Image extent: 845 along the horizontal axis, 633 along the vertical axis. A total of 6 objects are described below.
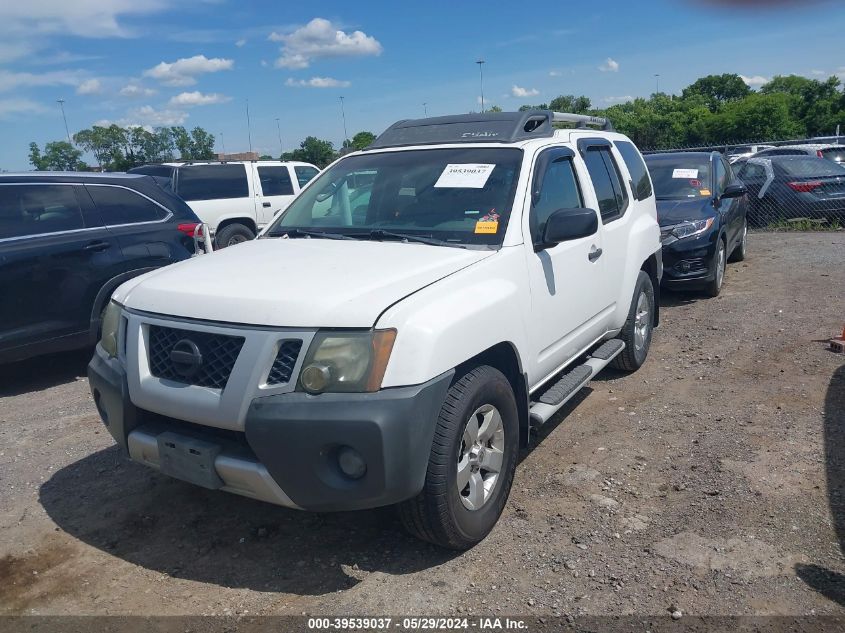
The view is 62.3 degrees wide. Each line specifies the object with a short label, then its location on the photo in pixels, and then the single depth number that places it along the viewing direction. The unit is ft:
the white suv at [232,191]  39.52
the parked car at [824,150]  50.28
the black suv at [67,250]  18.71
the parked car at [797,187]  42.29
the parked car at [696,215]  26.71
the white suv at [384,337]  9.09
